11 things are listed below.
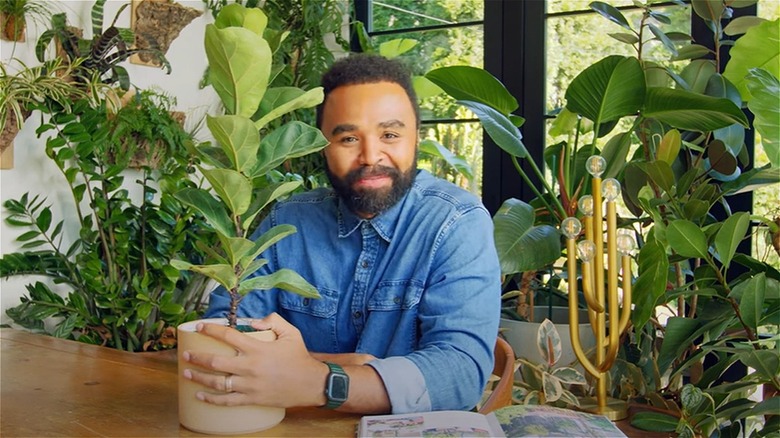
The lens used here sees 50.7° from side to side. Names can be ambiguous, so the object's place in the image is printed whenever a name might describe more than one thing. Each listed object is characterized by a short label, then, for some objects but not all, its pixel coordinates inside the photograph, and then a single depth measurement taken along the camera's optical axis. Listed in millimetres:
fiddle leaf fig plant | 1033
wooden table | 1147
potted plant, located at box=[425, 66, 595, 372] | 2100
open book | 1077
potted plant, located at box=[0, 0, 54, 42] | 2434
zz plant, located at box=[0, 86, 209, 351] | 2479
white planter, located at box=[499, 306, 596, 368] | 2229
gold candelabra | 1720
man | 1316
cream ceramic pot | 1084
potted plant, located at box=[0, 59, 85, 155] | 2288
